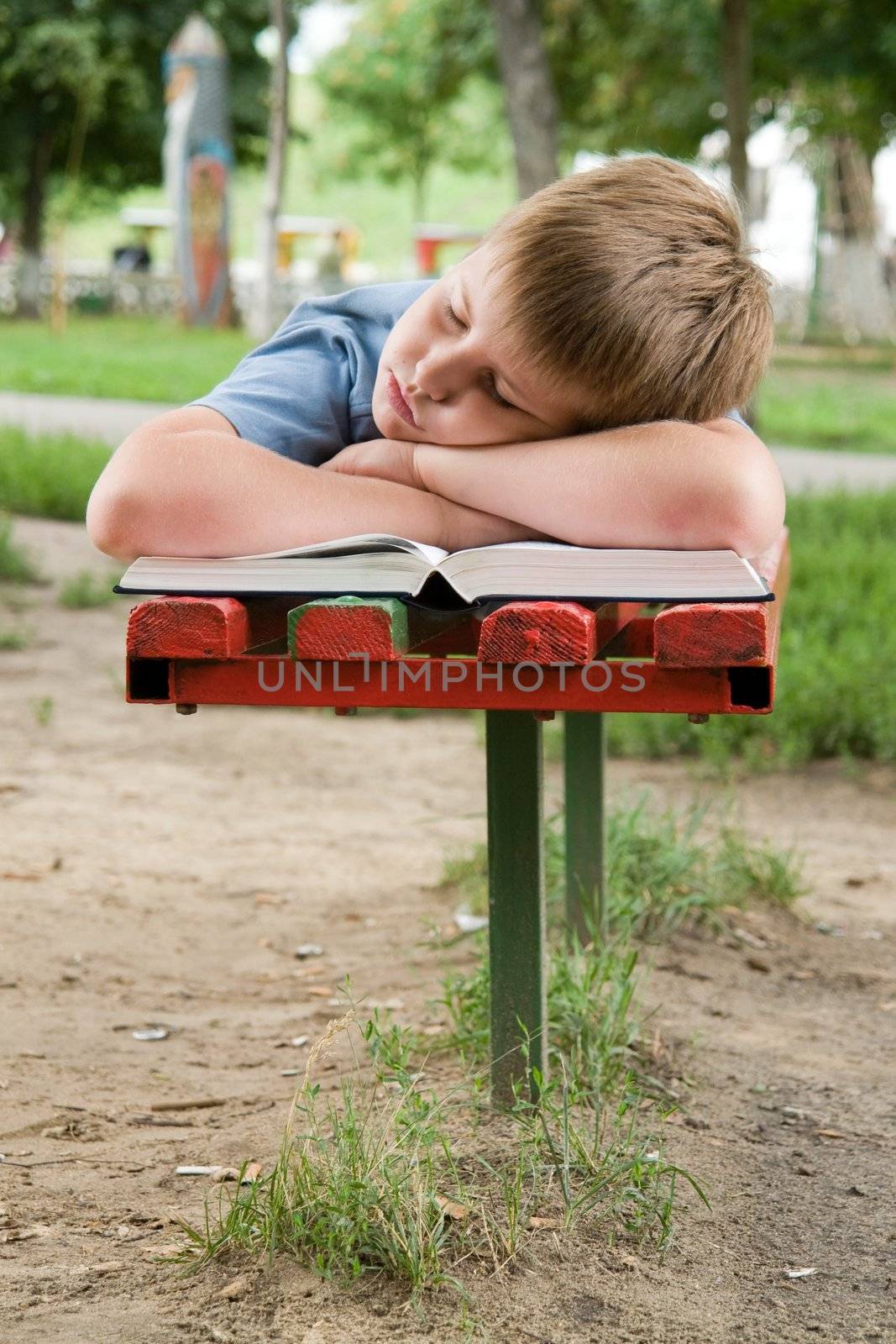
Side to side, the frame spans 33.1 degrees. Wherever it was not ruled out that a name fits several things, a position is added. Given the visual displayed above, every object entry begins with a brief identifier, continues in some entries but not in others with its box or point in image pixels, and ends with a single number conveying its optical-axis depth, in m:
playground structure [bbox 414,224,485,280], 33.88
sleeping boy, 1.78
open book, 1.65
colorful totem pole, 22.67
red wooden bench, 1.62
